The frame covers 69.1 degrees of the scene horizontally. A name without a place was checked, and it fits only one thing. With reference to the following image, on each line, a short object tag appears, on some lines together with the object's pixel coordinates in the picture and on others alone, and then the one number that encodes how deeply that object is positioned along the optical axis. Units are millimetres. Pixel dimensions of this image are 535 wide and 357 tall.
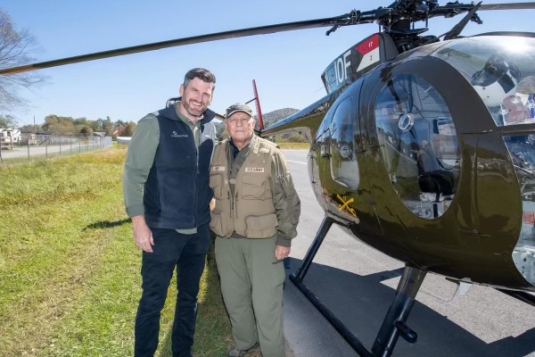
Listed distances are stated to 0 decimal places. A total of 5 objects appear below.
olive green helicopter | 1892
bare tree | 19719
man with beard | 2494
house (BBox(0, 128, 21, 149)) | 41106
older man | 2730
